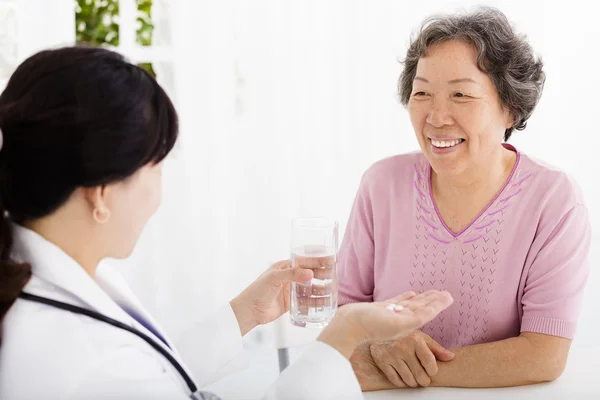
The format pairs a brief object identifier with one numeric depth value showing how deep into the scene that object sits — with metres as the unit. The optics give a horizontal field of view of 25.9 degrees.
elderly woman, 1.87
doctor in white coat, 1.51
